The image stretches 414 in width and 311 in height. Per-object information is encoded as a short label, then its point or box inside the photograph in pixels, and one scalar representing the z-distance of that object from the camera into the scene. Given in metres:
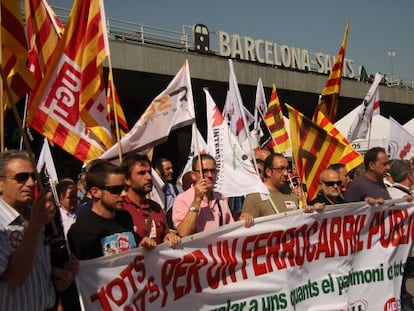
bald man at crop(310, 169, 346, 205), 5.29
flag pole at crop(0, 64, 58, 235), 2.62
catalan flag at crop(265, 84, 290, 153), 8.20
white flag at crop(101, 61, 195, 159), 4.59
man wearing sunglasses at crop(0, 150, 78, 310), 2.46
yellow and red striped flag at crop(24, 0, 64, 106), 5.18
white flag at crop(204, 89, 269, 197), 4.70
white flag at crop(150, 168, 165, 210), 5.48
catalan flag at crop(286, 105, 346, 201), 5.39
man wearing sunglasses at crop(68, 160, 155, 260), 3.30
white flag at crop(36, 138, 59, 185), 7.17
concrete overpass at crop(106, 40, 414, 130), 16.48
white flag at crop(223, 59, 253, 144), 6.27
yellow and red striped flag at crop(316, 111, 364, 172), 5.52
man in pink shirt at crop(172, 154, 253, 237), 4.09
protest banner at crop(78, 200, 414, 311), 3.48
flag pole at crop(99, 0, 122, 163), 4.73
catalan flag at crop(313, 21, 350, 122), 7.04
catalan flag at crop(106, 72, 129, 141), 5.86
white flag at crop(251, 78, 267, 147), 9.86
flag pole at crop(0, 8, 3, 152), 3.22
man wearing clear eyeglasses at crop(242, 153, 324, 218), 4.81
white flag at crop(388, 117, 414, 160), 8.78
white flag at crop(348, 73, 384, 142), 7.82
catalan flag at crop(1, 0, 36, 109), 3.86
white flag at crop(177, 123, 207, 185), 7.14
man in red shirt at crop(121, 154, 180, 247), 3.95
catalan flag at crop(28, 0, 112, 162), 4.53
